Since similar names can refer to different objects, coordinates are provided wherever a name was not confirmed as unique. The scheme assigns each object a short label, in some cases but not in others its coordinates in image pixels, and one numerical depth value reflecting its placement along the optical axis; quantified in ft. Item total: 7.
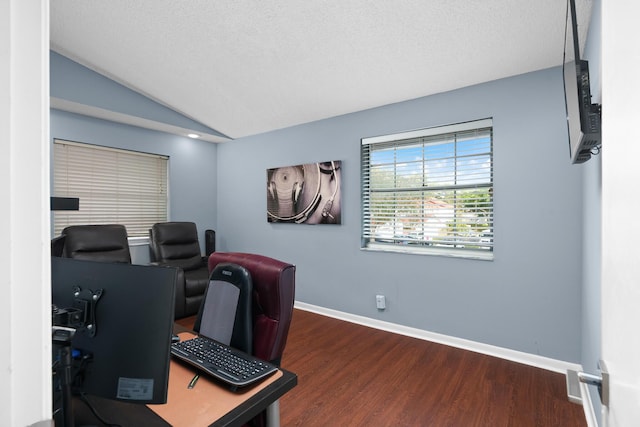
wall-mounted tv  3.89
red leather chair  4.28
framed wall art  11.68
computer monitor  2.31
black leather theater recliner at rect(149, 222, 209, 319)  11.24
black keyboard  3.13
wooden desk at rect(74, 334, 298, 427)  2.63
